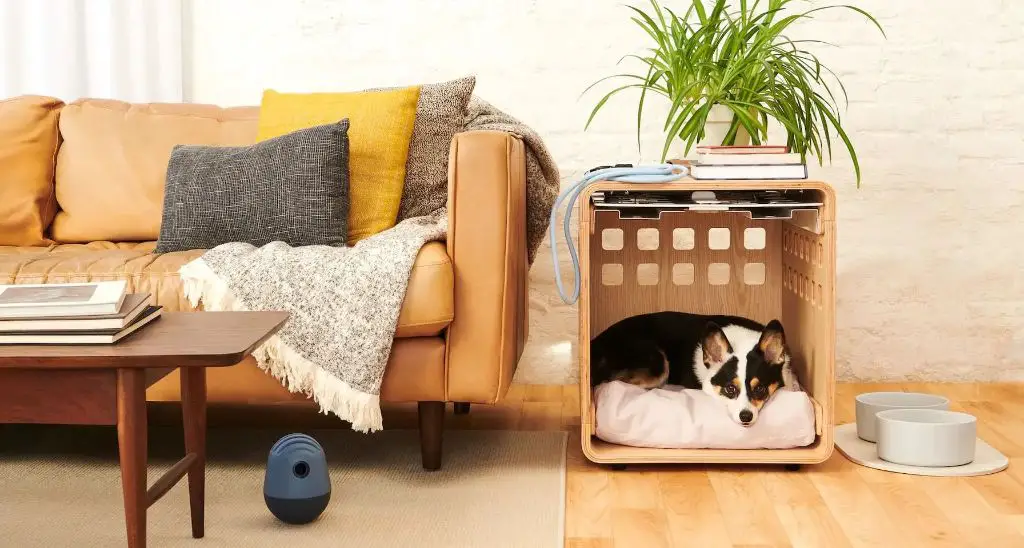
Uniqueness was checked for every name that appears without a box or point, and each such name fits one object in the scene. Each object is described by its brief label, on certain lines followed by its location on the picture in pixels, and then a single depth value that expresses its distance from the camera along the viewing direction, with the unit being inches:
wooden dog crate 81.9
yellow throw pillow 93.4
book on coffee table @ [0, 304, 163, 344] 51.9
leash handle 80.5
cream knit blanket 76.2
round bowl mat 80.6
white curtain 115.3
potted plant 87.6
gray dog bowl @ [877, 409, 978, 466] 81.4
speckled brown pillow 96.5
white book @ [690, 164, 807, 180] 80.7
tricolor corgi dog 83.4
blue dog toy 67.8
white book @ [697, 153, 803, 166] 80.7
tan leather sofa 78.7
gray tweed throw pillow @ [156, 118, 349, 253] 88.6
